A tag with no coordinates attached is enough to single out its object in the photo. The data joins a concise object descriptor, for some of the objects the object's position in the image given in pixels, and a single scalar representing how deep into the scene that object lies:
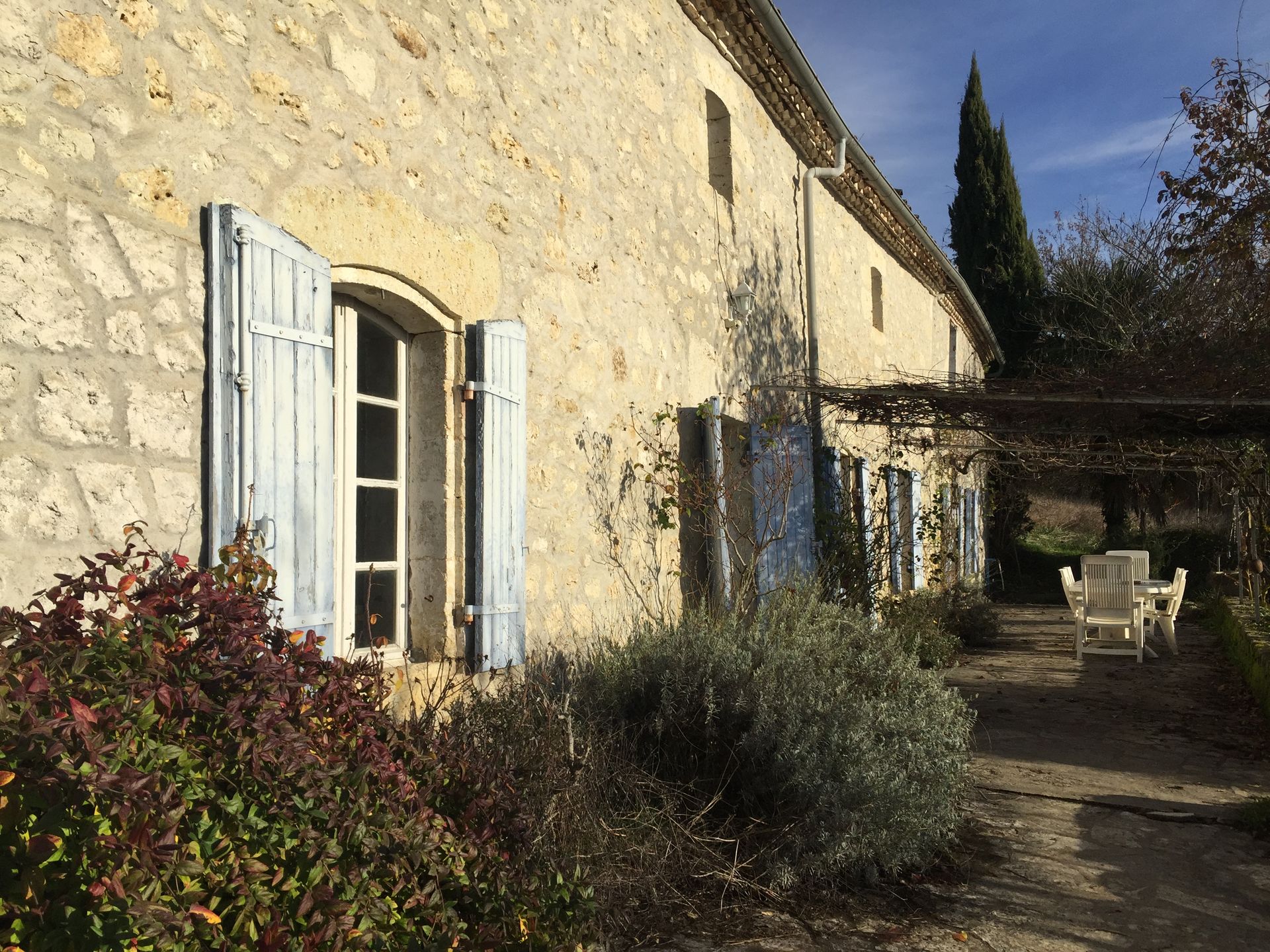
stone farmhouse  2.67
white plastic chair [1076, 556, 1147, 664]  9.20
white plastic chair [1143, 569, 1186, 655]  9.96
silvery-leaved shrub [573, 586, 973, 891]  3.49
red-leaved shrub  1.62
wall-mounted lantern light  6.96
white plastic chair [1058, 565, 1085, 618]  9.80
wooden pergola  5.96
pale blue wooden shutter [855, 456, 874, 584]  8.51
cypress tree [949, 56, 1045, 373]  20.83
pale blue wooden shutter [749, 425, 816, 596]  6.69
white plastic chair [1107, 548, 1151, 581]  10.95
